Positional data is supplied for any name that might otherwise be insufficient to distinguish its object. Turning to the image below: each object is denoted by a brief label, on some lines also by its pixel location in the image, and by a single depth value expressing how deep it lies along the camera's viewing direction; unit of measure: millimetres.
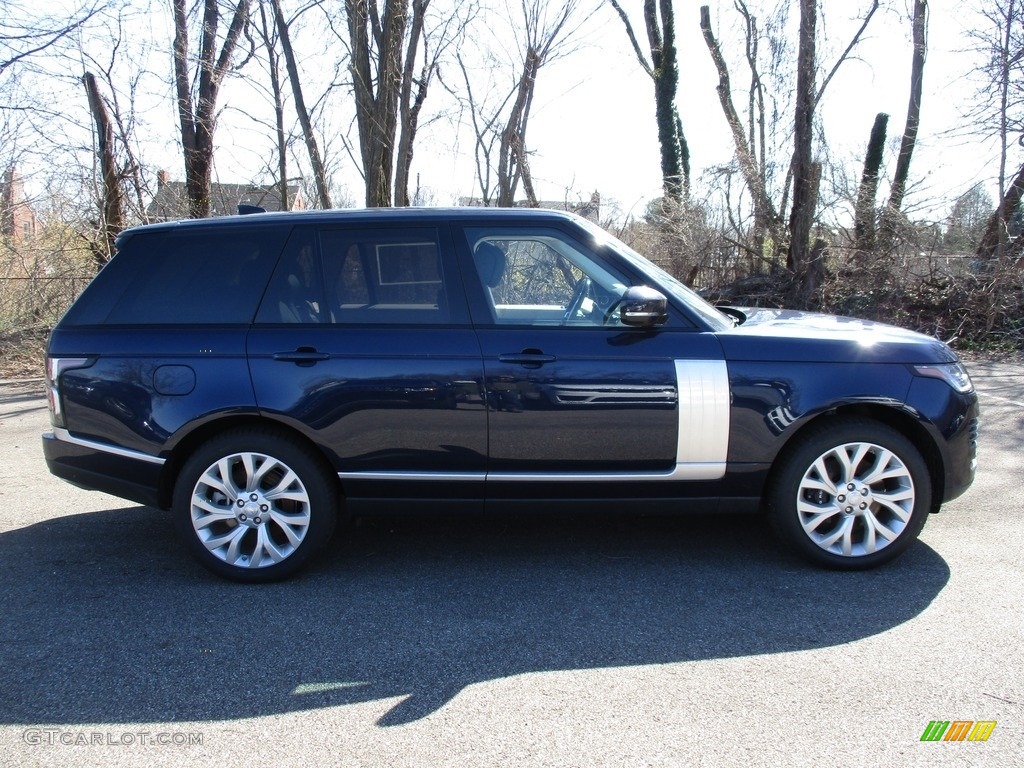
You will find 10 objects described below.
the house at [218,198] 13344
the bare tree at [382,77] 12188
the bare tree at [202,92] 13062
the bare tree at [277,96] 13570
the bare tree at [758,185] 14430
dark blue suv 3762
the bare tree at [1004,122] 12461
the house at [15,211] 13072
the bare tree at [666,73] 21219
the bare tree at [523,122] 13539
